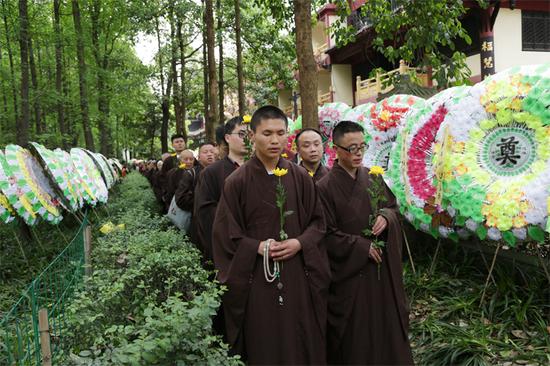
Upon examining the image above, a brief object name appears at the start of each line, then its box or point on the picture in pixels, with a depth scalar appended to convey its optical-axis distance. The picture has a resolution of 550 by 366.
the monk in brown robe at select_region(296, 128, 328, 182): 4.52
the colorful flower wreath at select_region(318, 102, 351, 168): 8.20
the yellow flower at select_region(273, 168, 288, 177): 3.08
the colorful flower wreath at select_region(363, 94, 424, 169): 6.68
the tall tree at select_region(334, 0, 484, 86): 6.60
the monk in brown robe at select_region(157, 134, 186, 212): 10.83
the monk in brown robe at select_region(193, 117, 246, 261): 4.23
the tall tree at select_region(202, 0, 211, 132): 16.08
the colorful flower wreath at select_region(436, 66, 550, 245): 3.94
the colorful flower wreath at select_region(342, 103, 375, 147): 6.99
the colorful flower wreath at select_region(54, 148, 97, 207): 7.26
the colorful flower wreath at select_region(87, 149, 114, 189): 12.03
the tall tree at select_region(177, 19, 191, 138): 18.33
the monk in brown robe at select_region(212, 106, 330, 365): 3.14
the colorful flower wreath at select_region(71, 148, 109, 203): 8.69
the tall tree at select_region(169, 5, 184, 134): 18.18
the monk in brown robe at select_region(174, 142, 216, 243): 6.10
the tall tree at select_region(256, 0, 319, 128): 5.77
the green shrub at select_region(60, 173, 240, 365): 2.31
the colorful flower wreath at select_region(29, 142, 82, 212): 6.49
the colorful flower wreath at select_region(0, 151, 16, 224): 5.82
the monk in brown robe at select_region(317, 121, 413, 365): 3.58
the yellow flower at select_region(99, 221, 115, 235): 5.48
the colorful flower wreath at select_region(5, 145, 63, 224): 5.98
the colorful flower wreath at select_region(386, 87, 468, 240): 4.87
